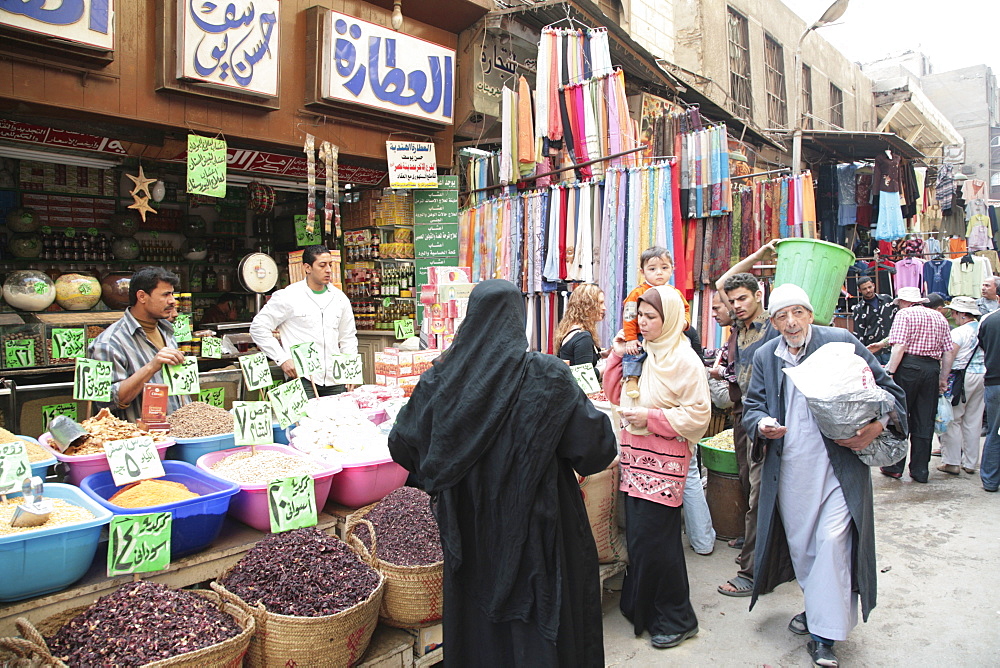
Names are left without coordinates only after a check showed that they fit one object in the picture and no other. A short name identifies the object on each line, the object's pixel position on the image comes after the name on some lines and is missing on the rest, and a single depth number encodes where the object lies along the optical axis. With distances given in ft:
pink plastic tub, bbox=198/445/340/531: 8.27
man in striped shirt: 10.38
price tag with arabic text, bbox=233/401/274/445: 8.79
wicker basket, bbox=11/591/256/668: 5.84
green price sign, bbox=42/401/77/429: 15.11
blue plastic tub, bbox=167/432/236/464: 9.65
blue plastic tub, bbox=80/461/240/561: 7.30
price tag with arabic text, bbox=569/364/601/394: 12.07
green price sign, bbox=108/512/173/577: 6.70
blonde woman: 13.79
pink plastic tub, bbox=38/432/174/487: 8.43
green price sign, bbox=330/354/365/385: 12.22
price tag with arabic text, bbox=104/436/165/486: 7.95
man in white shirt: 14.61
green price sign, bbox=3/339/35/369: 14.79
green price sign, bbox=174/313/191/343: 15.53
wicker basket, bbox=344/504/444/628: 7.93
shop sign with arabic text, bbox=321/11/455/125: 17.92
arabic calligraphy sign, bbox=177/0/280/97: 15.16
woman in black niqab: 6.23
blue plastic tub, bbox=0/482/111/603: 6.17
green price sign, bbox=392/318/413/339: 17.92
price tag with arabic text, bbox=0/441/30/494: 7.35
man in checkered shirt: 19.53
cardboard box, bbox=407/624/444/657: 8.11
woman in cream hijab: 9.59
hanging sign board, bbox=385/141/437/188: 20.40
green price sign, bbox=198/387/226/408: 16.52
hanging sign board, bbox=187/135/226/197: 15.97
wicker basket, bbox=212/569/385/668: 6.72
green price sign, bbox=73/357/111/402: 9.81
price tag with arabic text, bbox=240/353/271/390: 10.69
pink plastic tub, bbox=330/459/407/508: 9.24
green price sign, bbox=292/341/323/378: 11.68
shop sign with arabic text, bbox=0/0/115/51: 12.71
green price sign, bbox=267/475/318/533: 8.00
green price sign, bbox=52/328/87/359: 13.14
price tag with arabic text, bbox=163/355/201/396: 10.48
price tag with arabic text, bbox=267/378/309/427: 9.85
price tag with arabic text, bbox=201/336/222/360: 12.68
